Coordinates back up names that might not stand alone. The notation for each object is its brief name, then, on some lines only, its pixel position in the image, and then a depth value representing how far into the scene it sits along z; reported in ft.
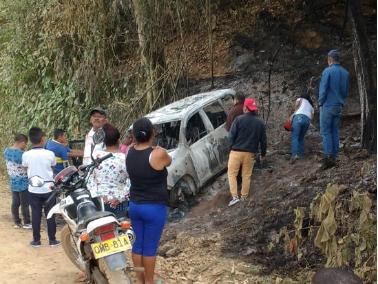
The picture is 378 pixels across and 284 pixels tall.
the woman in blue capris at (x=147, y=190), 15.20
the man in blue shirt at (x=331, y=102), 26.48
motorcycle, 14.06
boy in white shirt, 21.21
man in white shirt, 20.99
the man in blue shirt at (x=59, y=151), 24.94
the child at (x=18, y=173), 24.57
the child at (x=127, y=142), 24.67
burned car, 27.07
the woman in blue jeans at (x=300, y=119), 30.12
